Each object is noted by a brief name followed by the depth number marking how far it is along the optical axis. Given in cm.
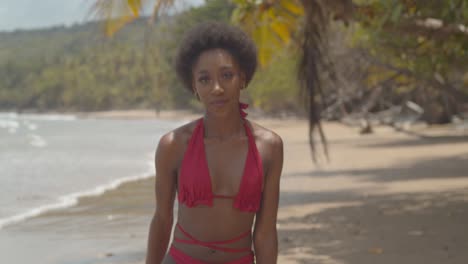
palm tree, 539
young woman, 235
